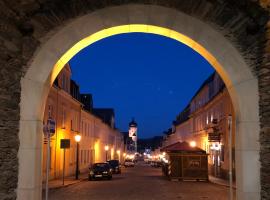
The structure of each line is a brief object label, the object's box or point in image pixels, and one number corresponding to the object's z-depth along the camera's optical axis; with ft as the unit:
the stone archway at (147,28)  36.06
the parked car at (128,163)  250.16
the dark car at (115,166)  152.13
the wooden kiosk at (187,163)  111.14
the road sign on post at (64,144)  89.15
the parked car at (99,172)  114.21
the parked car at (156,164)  251.70
